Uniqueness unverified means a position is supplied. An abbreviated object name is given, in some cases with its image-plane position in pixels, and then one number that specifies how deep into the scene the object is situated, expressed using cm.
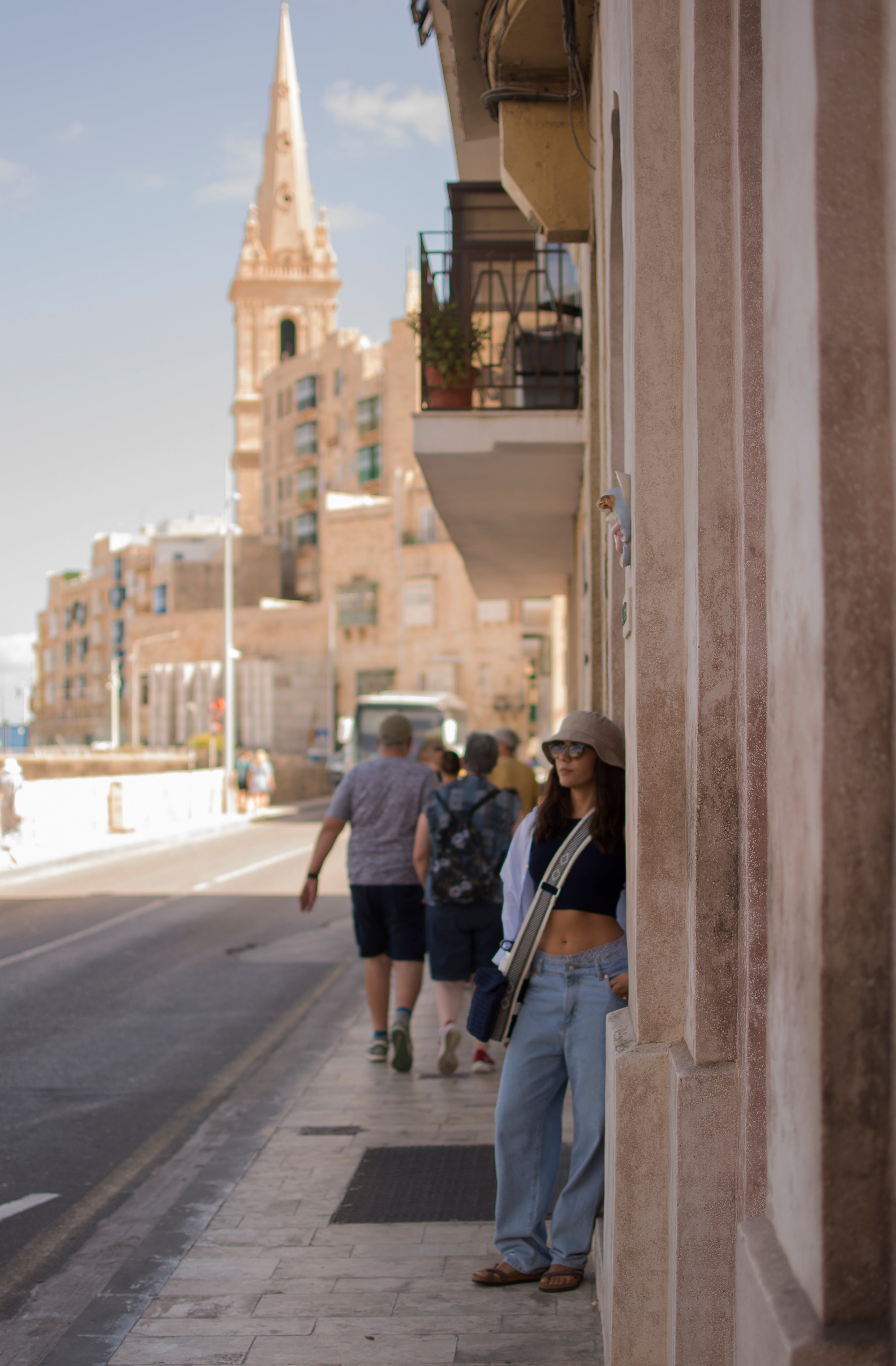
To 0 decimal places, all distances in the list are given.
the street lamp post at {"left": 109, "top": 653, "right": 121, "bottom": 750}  8119
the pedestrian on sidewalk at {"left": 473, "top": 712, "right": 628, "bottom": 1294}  412
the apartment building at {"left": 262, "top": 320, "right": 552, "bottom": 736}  6438
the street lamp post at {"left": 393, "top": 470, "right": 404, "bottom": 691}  7000
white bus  3584
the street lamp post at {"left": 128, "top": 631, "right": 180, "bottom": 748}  7694
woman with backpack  690
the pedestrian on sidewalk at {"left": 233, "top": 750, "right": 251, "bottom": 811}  3781
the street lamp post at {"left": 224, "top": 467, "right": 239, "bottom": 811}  3597
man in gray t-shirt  725
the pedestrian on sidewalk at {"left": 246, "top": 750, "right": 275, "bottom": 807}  3891
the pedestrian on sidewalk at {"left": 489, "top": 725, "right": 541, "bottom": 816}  995
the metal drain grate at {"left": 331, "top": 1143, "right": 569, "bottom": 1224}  486
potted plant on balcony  1037
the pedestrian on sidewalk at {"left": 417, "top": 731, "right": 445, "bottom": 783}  1033
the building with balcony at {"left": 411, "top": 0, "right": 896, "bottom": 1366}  192
